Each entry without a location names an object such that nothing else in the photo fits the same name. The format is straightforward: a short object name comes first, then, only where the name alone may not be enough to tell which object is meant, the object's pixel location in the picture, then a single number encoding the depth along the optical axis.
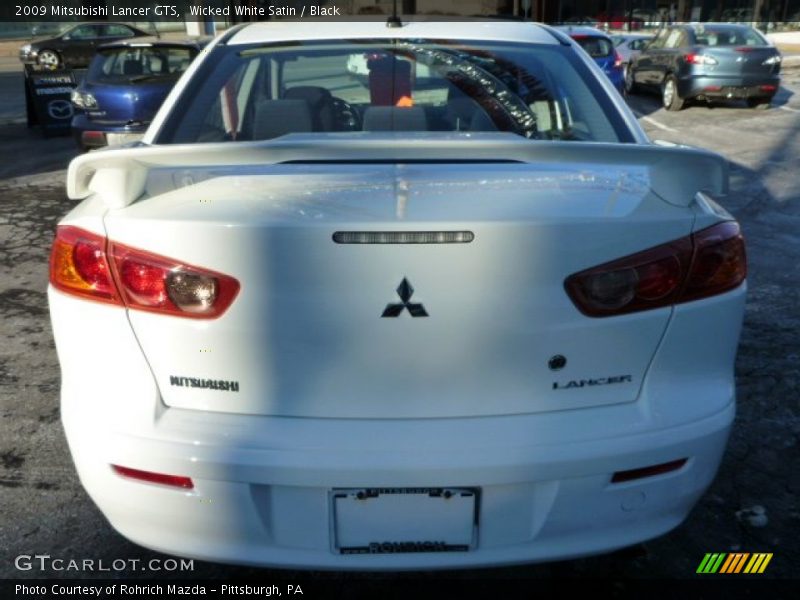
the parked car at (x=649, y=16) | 29.95
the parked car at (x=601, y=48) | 13.62
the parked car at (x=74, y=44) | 21.56
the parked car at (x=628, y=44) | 17.98
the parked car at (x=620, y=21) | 28.84
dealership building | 28.20
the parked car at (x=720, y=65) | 13.38
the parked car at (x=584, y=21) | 27.09
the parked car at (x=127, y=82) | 9.62
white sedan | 1.83
